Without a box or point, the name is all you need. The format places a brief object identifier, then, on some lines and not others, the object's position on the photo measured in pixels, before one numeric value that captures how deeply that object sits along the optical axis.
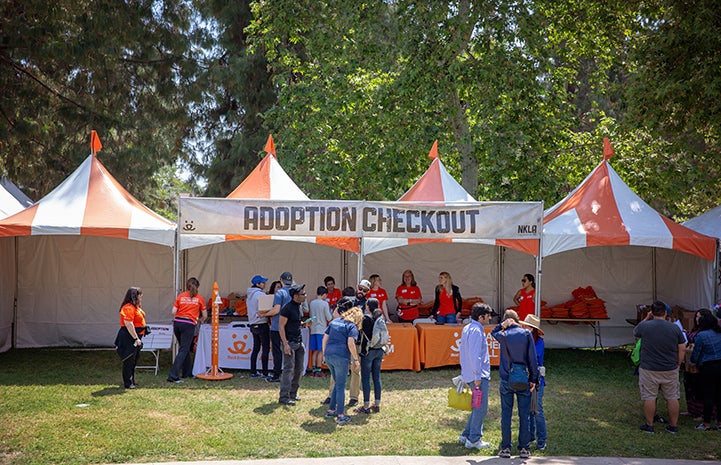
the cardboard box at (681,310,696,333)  13.41
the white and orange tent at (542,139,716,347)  12.23
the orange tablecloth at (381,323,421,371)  11.91
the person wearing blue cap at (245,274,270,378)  11.09
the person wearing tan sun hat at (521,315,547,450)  7.49
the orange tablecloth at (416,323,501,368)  12.09
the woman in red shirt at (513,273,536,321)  12.38
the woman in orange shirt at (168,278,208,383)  10.80
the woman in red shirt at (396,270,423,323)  13.49
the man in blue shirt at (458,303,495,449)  7.32
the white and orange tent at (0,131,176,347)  14.34
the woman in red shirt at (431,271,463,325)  12.82
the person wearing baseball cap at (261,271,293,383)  9.72
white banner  11.31
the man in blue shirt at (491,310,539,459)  6.98
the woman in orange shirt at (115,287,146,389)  9.88
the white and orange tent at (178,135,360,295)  14.68
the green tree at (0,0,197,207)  16.56
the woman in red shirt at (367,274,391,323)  12.98
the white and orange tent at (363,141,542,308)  14.91
